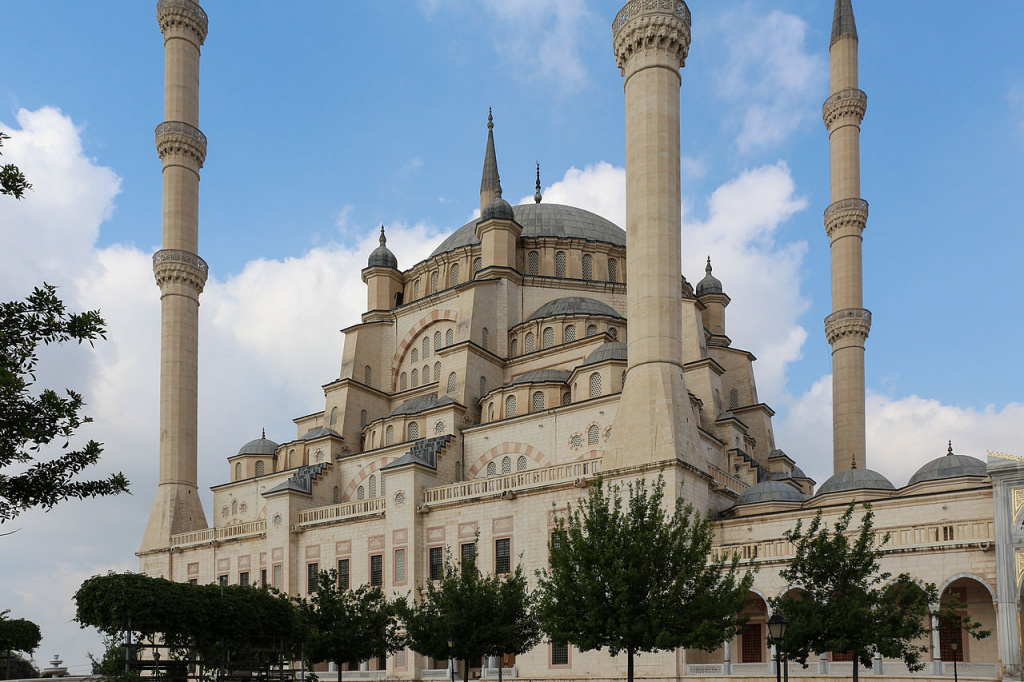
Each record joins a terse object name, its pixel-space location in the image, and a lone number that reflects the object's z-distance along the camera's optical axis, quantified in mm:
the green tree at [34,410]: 10008
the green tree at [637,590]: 18812
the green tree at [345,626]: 25484
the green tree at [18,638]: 30144
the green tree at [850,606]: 18422
